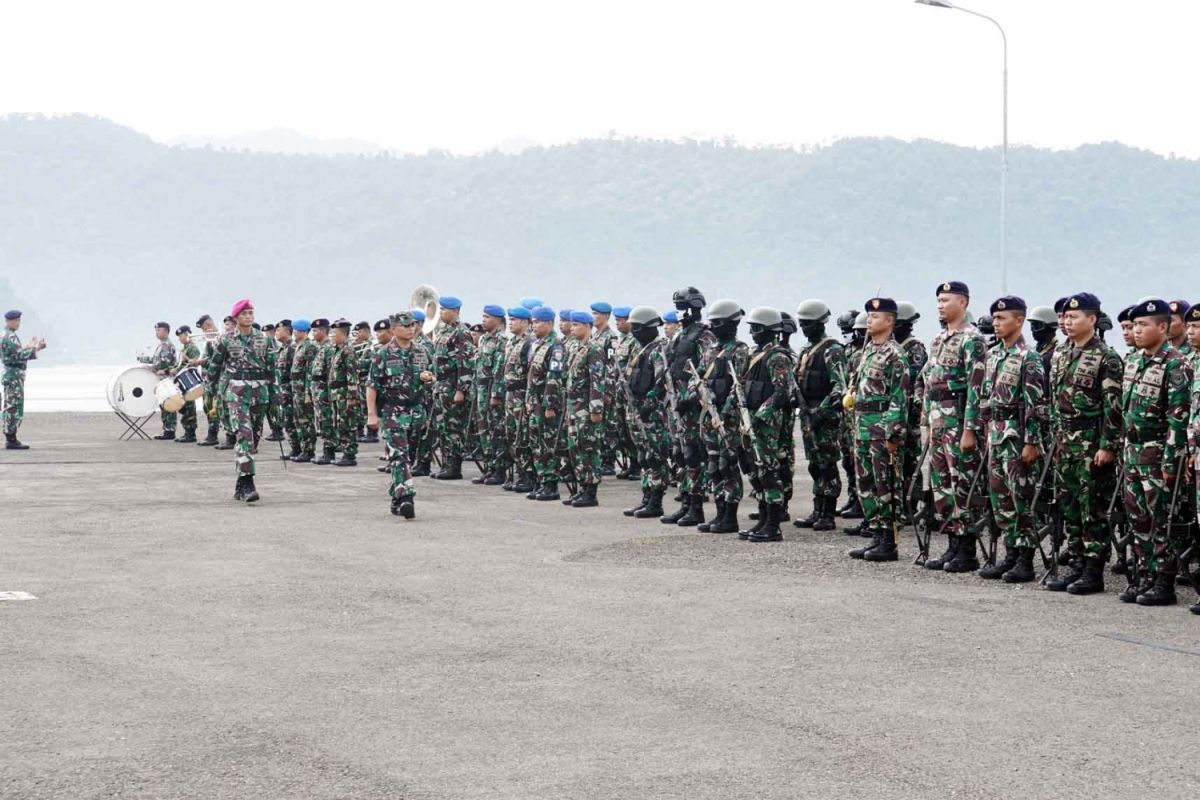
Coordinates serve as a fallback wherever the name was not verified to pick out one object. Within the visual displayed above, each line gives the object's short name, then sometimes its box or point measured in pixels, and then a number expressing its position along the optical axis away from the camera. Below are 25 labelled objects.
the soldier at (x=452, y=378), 20.56
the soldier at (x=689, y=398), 14.70
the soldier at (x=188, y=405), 28.09
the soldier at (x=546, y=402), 17.27
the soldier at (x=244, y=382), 16.70
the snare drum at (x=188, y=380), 24.19
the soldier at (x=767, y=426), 13.64
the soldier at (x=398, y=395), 15.08
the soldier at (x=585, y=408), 16.59
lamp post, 29.84
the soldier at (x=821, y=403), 14.57
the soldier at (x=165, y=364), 28.75
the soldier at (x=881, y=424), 12.21
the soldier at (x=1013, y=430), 10.88
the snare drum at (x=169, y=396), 27.50
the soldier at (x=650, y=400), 15.45
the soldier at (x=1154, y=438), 9.98
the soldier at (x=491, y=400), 19.52
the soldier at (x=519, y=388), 18.20
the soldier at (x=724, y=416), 14.06
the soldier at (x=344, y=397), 22.89
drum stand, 28.94
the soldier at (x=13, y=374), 25.61
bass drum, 28.66
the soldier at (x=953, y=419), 11.48
